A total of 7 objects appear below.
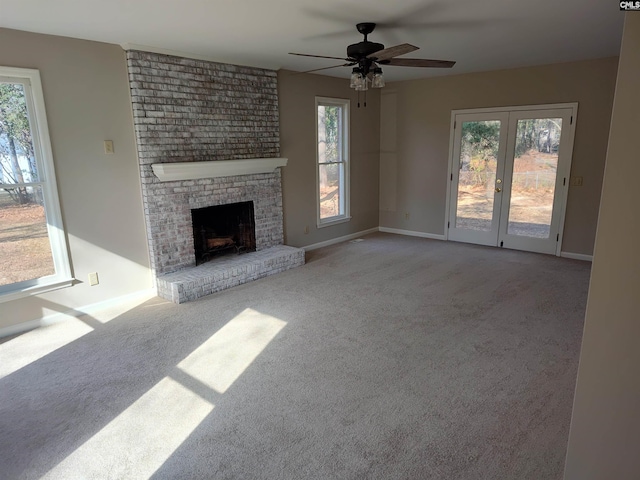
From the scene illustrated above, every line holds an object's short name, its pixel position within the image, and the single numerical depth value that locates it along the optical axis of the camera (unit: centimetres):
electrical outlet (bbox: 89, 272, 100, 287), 389
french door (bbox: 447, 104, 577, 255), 533
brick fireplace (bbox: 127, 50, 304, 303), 405
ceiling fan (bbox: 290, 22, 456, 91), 320
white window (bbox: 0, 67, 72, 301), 334
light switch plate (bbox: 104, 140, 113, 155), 383
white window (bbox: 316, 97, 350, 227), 602
